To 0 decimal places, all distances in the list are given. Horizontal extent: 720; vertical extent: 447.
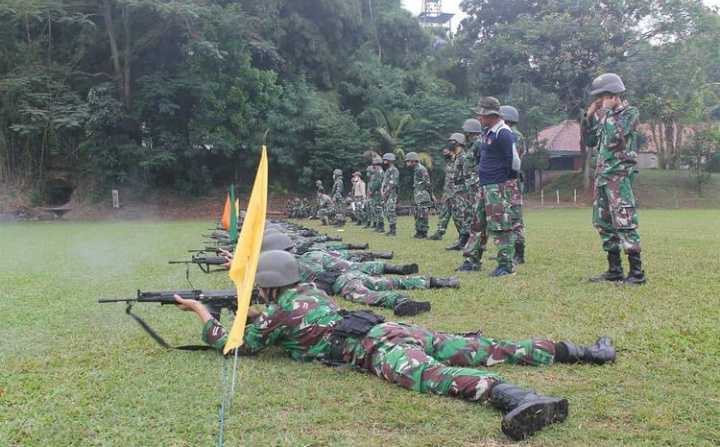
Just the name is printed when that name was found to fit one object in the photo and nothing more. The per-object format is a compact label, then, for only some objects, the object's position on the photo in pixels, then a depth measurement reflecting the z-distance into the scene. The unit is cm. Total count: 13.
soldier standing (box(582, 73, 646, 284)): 630
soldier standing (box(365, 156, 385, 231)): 1636
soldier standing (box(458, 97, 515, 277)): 712
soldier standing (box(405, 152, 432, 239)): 1286
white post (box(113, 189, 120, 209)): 2672
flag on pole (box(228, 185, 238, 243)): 911
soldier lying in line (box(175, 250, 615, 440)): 353
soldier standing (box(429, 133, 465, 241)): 1093
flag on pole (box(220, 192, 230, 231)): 1351
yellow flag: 292
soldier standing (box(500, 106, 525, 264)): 813
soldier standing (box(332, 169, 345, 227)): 1905
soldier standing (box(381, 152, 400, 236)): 1452
